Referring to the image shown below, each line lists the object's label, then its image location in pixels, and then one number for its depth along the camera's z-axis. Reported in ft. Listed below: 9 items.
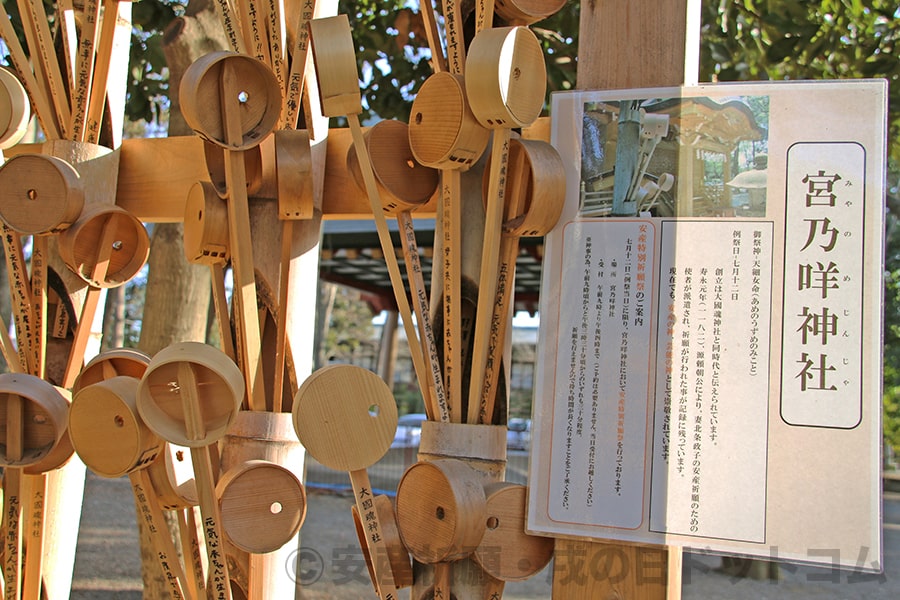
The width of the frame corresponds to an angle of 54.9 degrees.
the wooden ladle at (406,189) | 3.21
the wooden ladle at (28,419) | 3.44
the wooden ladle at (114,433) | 3.01
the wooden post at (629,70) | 3.08
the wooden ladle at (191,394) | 2.84
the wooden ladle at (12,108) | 3.84
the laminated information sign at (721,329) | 2.96
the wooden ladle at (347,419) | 2.87
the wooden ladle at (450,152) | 3.07
